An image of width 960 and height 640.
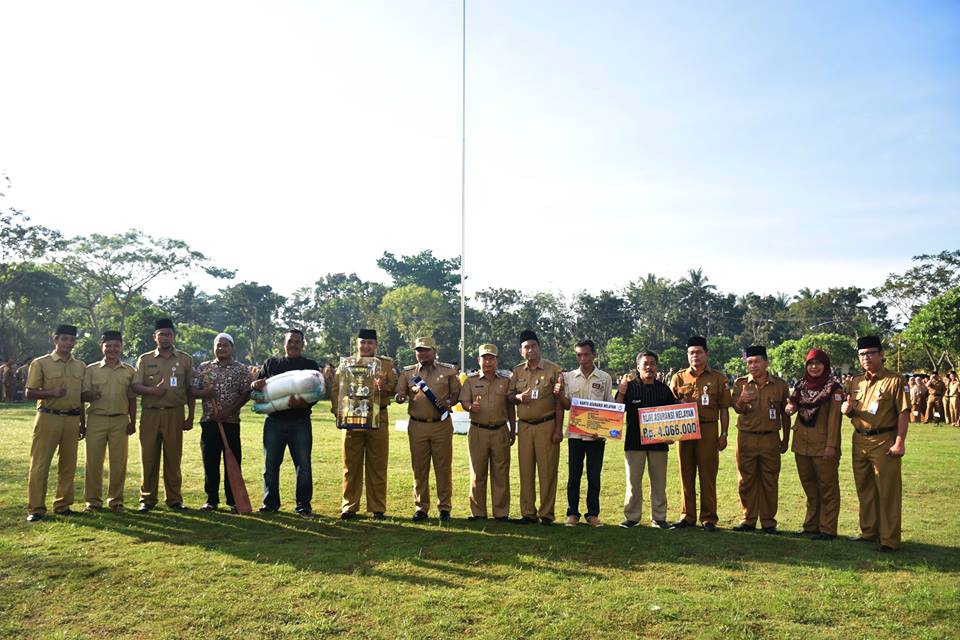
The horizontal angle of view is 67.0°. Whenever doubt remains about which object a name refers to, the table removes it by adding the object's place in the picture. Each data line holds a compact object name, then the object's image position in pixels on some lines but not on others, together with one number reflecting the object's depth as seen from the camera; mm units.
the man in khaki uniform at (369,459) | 8656
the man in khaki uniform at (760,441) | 8195
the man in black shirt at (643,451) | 8414
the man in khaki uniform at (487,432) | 8594
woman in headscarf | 7879
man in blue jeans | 8781
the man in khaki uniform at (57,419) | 8367
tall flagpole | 25062
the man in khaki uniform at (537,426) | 8469
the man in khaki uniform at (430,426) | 8695
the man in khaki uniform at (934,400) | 26703
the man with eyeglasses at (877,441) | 7359
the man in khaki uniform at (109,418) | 8820
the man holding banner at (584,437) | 8398
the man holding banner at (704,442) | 8281
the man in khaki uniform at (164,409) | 8969
